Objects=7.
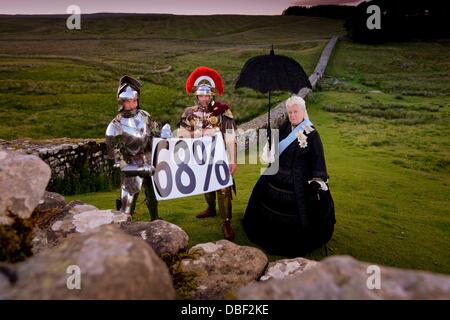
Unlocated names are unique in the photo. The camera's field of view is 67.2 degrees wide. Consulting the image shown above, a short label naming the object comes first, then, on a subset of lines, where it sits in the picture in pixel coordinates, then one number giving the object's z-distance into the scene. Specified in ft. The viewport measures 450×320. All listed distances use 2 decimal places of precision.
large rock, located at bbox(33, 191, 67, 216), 12.05
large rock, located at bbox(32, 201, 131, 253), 9.93
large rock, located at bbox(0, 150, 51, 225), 8.13
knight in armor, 16.47
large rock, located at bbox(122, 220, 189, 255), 10.67
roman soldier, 19.35
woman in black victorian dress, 16.39
